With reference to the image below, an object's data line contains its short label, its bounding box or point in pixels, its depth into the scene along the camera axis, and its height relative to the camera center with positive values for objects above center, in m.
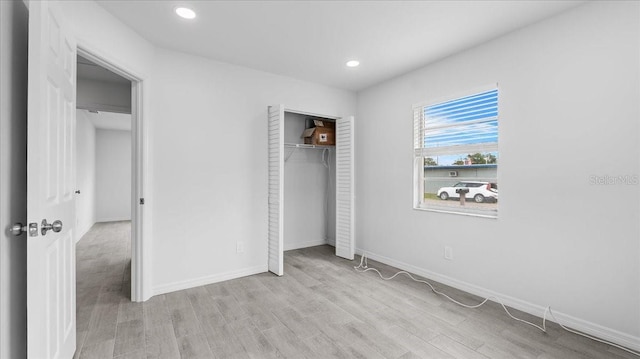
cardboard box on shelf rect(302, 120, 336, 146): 4.29 +0.63
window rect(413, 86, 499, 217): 2.85 +0.25
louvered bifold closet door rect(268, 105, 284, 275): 3.34 -0.10
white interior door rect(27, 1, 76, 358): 1.21 -0.03
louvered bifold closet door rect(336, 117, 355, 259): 4.01 -0.17
